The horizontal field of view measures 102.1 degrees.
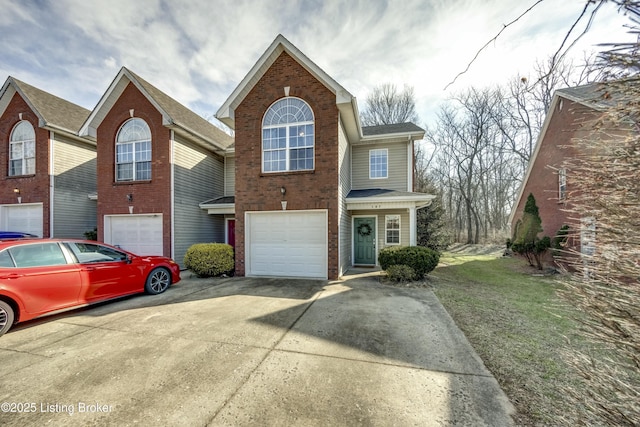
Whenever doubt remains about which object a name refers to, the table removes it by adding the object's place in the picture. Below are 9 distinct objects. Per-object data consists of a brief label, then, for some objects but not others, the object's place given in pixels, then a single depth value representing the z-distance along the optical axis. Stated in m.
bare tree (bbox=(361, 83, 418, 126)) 25.48
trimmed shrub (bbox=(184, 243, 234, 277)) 8.91
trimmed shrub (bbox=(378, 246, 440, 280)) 8.35
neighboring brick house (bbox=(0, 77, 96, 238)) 11.72
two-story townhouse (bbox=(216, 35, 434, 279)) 8.62
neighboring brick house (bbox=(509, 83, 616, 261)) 10.64
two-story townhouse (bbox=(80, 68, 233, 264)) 10.23
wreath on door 11.88
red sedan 4.43
